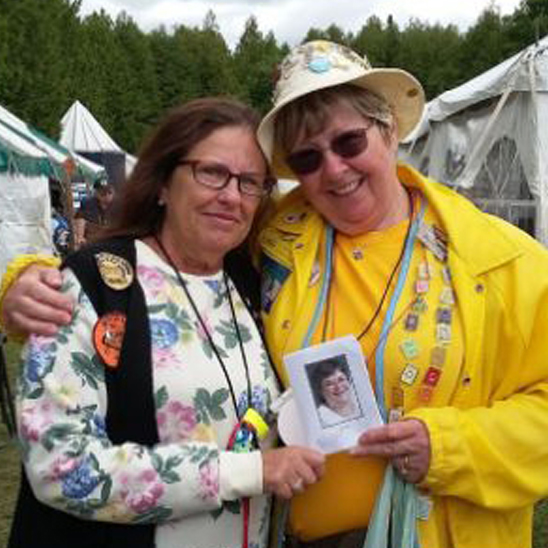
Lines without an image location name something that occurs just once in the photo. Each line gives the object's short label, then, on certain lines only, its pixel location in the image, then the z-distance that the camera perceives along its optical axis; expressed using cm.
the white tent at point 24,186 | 1227
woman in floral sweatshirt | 186
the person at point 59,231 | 1479
